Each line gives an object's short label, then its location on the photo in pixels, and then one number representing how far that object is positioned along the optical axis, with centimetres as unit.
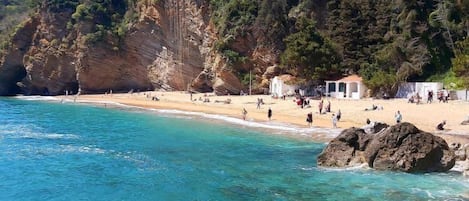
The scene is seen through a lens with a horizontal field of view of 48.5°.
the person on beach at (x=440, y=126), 2997
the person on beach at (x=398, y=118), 3319
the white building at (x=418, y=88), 4729
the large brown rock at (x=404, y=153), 2019
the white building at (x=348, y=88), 5231
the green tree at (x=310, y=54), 5562
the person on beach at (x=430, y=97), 4399
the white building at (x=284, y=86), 5794
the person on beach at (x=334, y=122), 3434
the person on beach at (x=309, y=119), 3541
